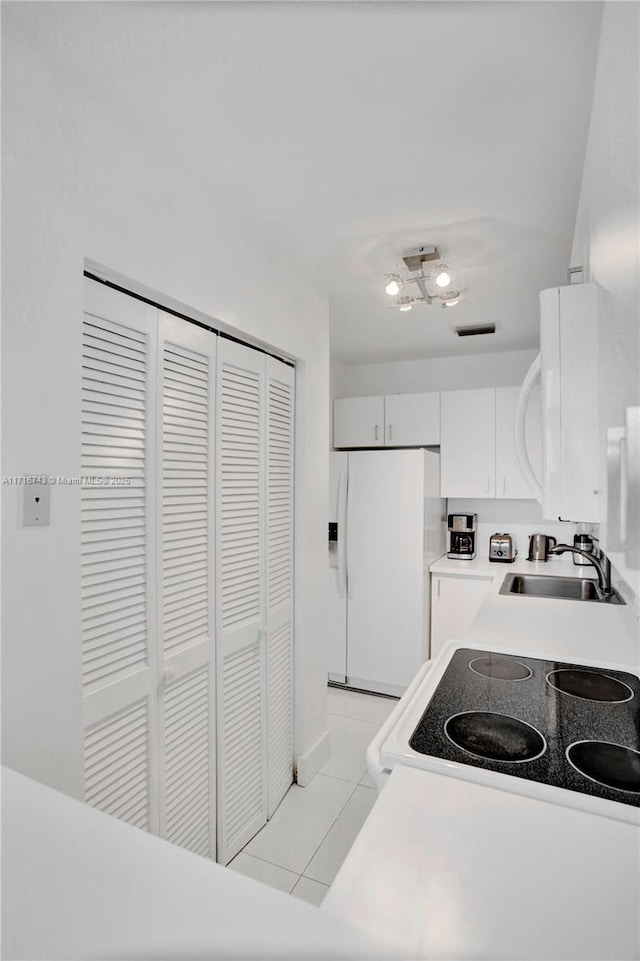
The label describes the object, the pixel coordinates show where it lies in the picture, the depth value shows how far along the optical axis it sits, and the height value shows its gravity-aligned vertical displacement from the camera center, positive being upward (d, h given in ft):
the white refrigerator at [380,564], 11.27 -1.63
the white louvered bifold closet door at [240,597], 6.39 -1.39
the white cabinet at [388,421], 12.71 +1.75
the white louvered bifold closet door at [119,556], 4.64 -0.63
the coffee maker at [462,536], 12.77 -1.12
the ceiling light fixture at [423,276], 7.04 +3.01
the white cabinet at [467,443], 12.20 +1.14
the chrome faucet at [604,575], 8.25 -1.32
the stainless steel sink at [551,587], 9.46 -1.79
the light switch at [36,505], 3.84 -0.12
